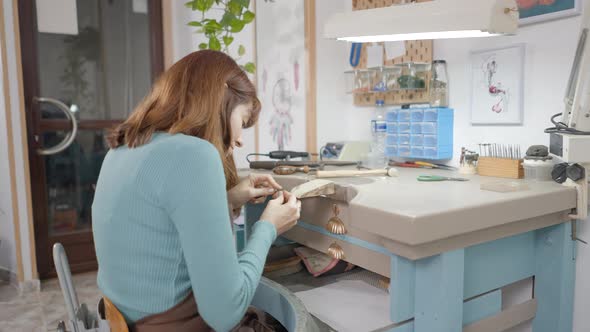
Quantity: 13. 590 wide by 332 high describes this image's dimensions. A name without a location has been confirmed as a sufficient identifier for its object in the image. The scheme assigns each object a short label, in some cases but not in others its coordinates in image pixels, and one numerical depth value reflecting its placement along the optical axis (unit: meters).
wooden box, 1.40
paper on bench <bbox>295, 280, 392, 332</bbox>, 1.02
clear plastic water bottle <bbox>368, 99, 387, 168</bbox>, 2.07
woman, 0.82
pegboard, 1.97
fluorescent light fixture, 1.21
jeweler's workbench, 0.94
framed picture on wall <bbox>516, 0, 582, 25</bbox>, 1.44
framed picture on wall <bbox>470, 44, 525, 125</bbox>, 1.60
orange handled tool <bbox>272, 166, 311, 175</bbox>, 1.47
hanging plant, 2.40
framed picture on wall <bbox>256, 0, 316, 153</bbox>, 2.62
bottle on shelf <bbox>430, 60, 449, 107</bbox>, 1.87
